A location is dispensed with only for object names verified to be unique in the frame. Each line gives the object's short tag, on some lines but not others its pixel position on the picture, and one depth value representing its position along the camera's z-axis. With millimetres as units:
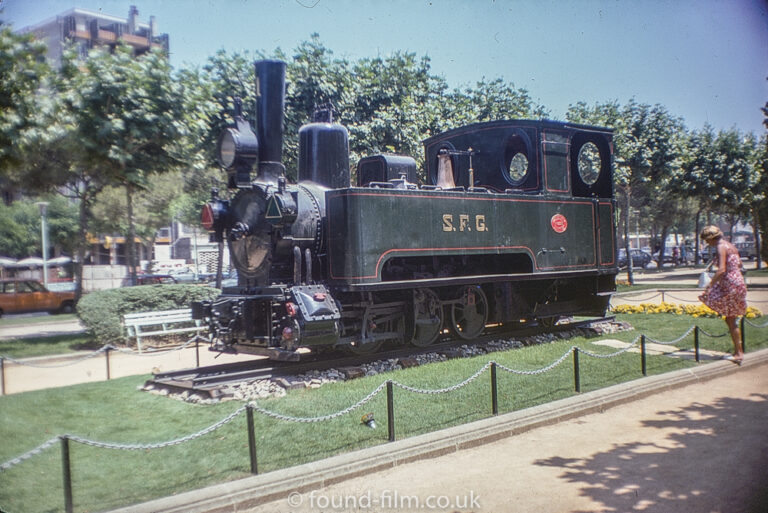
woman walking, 8547
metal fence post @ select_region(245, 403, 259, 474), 4941
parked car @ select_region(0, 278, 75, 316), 19422
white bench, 12066
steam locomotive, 8336
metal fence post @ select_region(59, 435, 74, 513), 4242
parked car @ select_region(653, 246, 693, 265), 48338
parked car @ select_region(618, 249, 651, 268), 44494
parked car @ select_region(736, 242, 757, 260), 53625
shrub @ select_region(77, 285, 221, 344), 12445
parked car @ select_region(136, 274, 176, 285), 29450
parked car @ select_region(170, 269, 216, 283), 33256
